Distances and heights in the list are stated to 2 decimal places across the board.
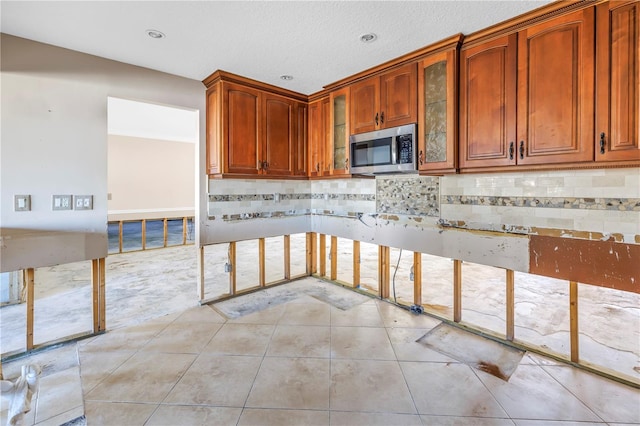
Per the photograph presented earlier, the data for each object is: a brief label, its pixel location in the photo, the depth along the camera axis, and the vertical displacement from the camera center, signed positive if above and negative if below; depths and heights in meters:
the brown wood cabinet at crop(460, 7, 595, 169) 1.81 +0.77
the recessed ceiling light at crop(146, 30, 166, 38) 2.16 +1.31
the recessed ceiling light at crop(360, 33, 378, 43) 2.26 +1.33
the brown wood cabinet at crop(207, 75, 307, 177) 3.02 +0.86
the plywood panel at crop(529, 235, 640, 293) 1.81 -0.34
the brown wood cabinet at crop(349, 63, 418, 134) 2.61 +1.04
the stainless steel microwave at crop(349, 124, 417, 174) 2.61 +0.56
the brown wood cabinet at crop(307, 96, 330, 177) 3.49 +0.89
